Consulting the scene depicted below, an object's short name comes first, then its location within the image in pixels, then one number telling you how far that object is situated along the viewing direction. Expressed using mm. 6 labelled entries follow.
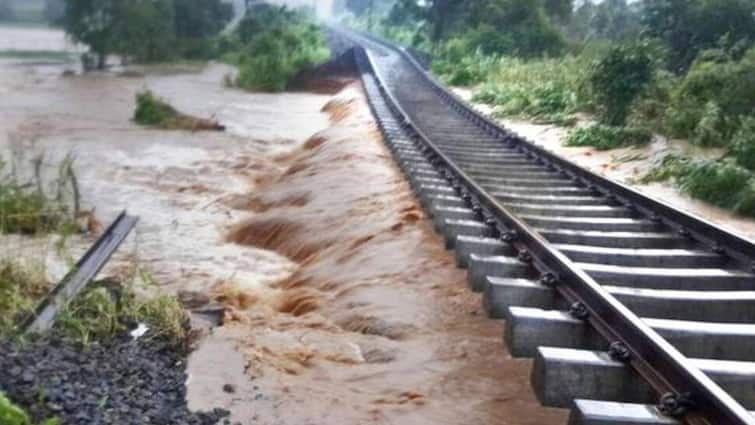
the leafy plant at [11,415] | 3660
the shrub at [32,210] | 9344
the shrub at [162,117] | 20219
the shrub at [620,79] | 14977
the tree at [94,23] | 40125
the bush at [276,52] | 32312
